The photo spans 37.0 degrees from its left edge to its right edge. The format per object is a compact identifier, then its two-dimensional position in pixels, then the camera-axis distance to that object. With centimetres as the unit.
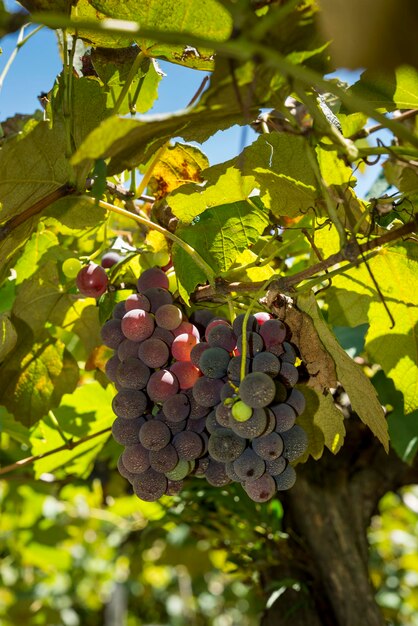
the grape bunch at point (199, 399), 68
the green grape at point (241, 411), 64
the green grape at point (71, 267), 106
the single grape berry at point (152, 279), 87
